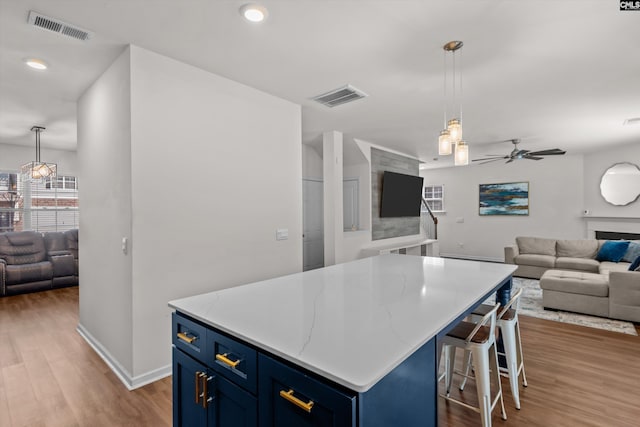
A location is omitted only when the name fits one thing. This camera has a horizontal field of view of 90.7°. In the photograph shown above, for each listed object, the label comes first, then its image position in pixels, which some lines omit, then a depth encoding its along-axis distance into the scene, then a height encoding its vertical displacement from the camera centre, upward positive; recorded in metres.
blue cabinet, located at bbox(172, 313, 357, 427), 0.95 -0.64
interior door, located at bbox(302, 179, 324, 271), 5.77 -0.27
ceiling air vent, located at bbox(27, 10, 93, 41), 2.07 +1.28
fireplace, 6.41 -0.57
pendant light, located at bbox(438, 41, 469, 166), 2.36 +0.54
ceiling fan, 5.18 +0.95
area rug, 3.58 -1.34
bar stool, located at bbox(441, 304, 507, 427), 1.74 -0.80
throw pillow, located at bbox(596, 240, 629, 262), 5.38 -0.74
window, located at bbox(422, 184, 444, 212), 9.25 +0.40
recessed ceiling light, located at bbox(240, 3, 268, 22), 1.97 +1.27
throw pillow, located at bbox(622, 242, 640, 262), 5.23 -0.74
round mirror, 6.45 +0.51
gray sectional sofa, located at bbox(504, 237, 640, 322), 3.67 -1.02
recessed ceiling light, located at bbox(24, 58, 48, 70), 2.66 +1.28
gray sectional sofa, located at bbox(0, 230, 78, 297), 5.11 -0.82
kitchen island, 0.97 -0.48
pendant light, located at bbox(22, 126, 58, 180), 4.75 +0.67
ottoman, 3.88 -1.07
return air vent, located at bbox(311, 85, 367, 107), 3.32 +1.26
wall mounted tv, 6.20 +0.32
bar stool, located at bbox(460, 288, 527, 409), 2.10 -0.87
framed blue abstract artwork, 7.83 +0.27
